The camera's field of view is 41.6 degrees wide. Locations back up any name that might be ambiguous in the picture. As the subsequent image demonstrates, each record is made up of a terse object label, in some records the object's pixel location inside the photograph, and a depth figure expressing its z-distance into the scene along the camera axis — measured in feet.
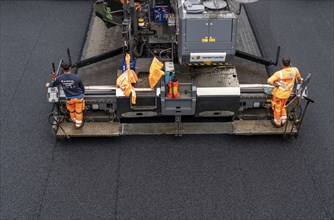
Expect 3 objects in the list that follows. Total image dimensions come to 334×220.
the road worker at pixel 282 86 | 24.85
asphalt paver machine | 24.98
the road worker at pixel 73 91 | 24.82
